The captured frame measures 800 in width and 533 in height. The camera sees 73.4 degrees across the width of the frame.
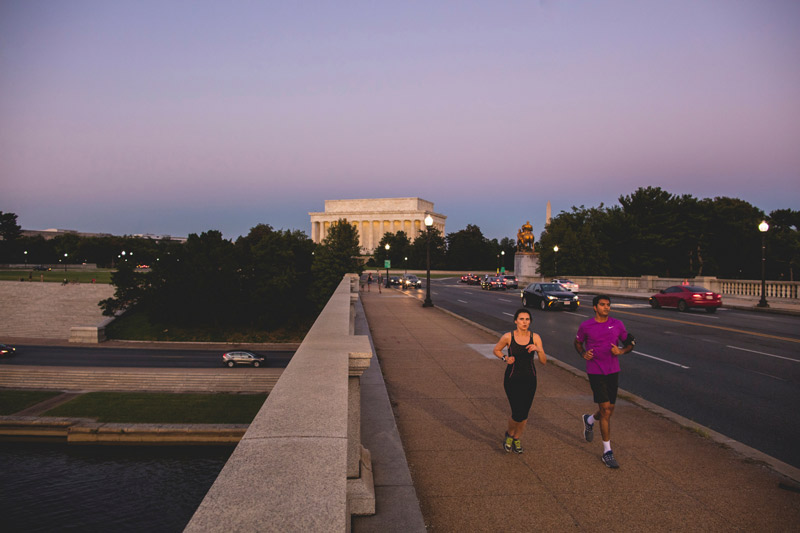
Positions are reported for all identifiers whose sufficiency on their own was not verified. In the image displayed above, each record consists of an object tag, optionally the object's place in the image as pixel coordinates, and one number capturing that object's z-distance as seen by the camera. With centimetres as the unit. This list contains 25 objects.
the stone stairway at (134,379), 3984
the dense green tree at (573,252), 7469
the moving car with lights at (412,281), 6564
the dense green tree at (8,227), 14350
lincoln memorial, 17262
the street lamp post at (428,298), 3082
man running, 635
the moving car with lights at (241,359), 4678
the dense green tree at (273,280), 7431
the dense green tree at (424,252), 14188
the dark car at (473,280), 7907
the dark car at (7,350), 5153
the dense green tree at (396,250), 14175
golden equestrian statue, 7988
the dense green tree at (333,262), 7656
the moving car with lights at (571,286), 4812
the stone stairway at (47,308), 7075
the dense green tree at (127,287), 7744
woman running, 618
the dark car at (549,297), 3089
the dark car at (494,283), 6031
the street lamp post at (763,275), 3048
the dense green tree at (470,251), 14988
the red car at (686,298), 3006
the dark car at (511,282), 6300
